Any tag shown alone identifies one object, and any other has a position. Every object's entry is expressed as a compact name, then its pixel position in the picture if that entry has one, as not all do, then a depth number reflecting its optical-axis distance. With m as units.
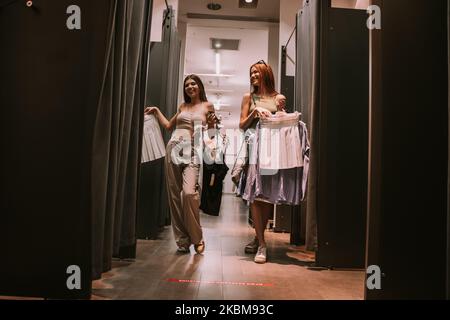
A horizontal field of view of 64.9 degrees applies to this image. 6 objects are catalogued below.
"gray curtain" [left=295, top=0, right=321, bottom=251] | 2.49
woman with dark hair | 2.86
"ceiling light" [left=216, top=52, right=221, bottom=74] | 7.68
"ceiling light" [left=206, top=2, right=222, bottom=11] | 5.49
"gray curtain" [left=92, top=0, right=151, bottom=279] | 1.63
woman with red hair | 2.78
